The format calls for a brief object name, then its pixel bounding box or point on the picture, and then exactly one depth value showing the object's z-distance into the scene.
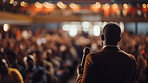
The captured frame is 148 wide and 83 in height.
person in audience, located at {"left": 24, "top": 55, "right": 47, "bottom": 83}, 3.64
